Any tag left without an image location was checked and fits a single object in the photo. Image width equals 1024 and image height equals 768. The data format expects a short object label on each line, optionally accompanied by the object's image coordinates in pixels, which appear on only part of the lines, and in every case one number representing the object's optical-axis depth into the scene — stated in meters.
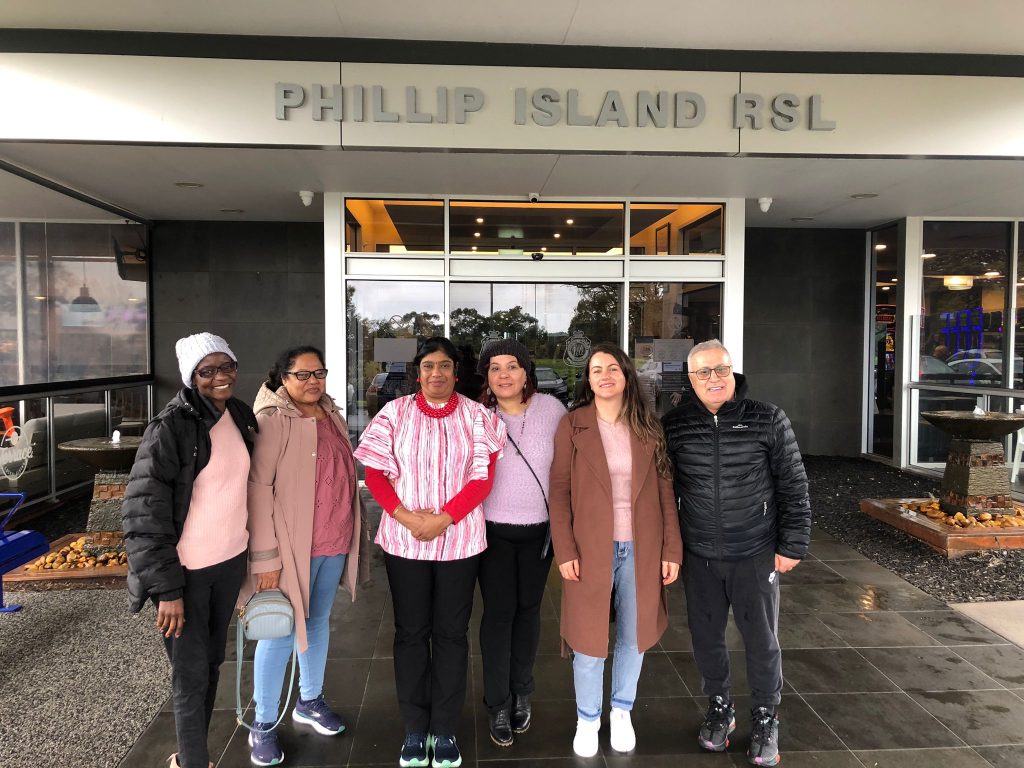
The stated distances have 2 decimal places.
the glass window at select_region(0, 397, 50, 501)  5.95
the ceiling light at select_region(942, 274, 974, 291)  8.62
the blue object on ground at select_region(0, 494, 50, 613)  3.70
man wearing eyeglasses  2.52
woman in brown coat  2.50
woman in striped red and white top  2.44
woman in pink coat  2.43
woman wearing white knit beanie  2.09
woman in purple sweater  2.60
